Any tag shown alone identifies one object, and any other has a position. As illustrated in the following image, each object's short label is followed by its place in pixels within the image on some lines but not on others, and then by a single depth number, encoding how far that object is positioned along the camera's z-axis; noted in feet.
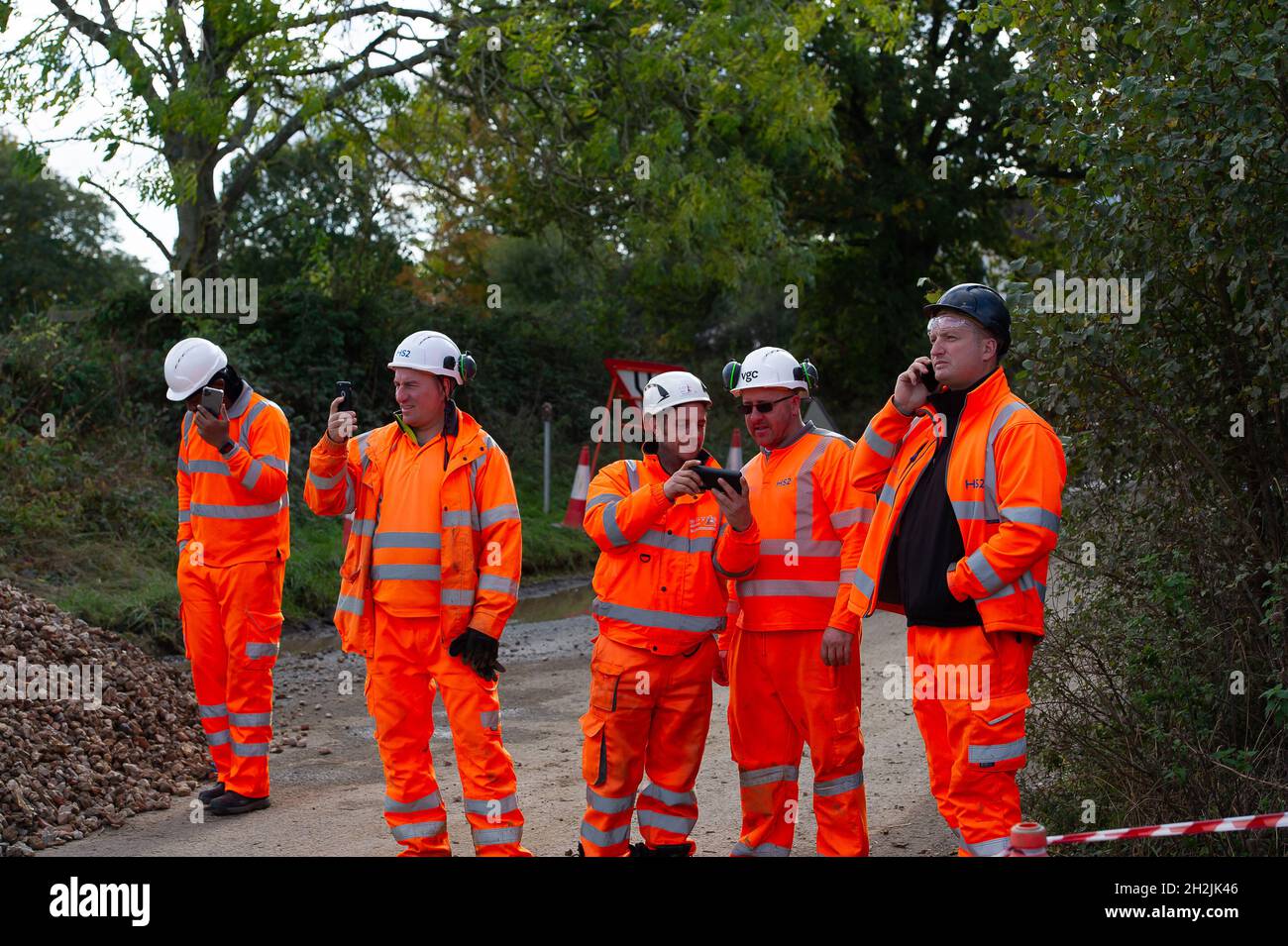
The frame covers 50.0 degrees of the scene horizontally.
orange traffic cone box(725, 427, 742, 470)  57.93
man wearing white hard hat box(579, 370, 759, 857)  18.75
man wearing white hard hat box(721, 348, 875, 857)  18.43
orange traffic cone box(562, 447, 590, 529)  56.49
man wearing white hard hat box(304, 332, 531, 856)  19.21
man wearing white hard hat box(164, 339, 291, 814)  24.21
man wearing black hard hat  15.38
